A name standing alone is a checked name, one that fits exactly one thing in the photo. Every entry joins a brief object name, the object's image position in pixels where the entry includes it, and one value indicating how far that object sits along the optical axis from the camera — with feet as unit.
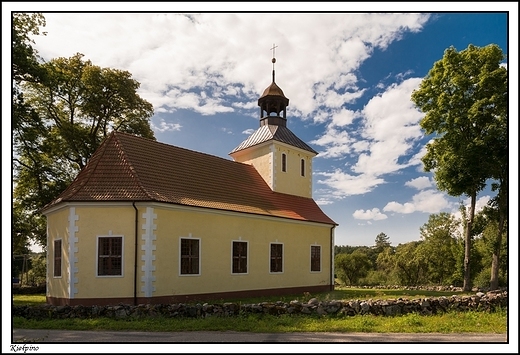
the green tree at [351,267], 147.43
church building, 57.41
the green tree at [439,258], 141.38
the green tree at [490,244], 85.87
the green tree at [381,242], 294.15
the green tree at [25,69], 66.80
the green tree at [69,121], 86.79
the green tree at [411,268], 144.77
